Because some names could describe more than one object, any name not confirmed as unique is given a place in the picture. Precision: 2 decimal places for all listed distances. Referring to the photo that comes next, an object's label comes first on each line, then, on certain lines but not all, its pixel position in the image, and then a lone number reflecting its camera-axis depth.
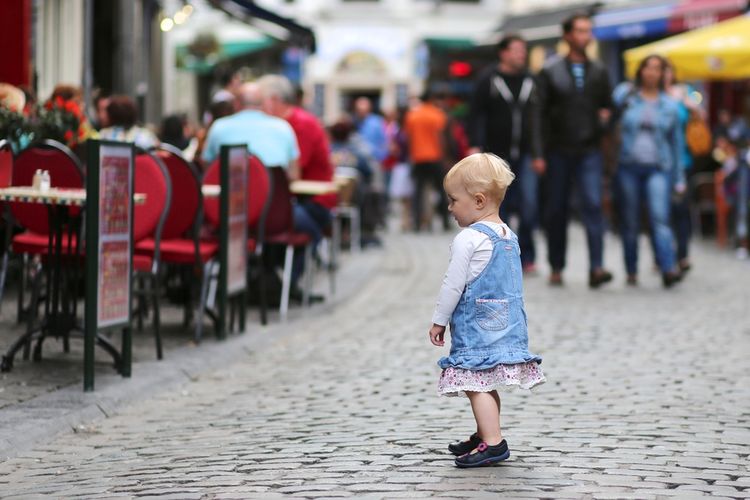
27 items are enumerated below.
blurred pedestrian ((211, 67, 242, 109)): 15.98
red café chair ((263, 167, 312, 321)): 12.48
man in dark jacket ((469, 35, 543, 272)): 15.61
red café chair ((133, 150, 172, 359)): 9.76
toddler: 6.16
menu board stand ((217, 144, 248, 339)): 10.58
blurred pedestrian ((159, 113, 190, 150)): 16.19
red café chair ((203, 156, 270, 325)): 11.27
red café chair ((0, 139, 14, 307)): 9.72
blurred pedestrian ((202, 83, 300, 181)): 12.74
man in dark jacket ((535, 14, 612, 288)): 14.70
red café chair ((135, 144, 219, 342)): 10.53
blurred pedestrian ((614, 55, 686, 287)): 14.59
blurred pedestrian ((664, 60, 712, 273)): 15.58
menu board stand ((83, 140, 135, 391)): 8.21
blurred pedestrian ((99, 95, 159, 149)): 13.06
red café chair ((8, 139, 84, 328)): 9.48
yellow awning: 19.92
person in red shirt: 14.11
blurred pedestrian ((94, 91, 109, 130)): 13.98
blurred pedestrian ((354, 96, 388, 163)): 26.39
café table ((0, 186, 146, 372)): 9.09
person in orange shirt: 24.80
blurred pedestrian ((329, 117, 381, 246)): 20.58
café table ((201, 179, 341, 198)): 13.14
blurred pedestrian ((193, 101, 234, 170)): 14.26
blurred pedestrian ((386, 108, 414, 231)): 25.91
